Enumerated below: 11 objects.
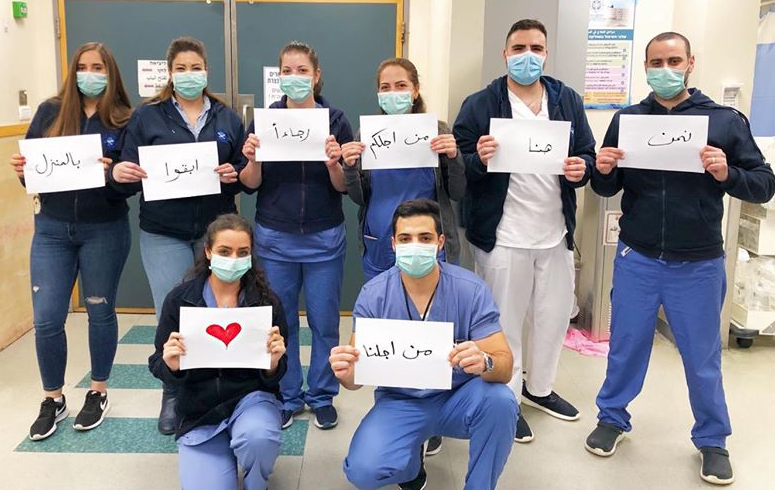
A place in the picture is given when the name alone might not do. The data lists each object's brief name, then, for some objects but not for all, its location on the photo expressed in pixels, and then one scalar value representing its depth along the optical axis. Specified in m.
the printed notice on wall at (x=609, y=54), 4.19
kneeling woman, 2.20
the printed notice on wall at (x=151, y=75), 4.21
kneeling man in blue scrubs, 2.17
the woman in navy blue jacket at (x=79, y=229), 2.74
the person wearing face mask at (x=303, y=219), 2.72
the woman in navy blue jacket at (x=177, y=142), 2.69
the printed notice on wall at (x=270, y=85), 4.24
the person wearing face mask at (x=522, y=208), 2.78
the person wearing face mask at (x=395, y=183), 2.66
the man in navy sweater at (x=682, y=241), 2.52
